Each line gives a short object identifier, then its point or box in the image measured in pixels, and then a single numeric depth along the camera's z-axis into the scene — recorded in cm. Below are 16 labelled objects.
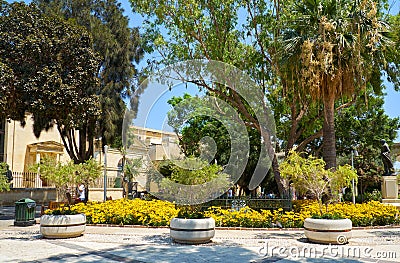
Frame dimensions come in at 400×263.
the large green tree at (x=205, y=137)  2266
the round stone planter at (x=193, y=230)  1061
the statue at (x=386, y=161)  2470
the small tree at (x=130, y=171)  2966
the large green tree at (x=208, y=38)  1884
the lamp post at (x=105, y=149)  2311
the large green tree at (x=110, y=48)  2358
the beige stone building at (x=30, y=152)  3036
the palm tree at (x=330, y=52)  1498
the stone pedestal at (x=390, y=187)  2361
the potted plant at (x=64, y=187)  1170
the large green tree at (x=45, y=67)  1748
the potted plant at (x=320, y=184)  1059
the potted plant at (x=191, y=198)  1064
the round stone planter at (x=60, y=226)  1165
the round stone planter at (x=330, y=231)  1054
